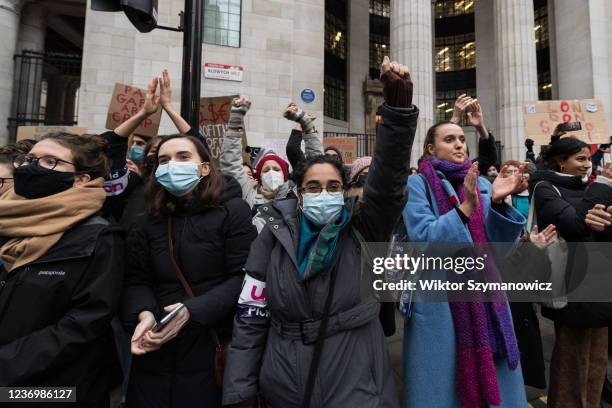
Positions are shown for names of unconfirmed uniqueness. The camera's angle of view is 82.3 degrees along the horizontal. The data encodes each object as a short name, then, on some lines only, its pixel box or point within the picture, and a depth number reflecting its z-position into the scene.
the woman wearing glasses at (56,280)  1.64
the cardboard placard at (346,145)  9.17
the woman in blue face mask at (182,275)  1.88
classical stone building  9.83
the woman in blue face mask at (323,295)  1.66
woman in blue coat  1.97
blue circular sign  10.84
